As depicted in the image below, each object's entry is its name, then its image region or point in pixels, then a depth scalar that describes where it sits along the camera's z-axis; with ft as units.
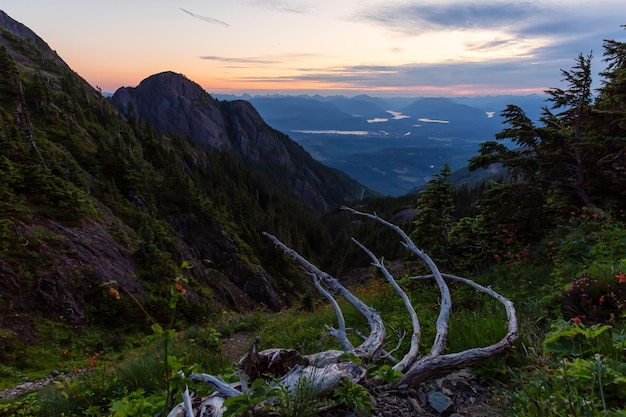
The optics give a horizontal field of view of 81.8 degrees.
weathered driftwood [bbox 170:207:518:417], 8.86
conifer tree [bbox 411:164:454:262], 35.70
